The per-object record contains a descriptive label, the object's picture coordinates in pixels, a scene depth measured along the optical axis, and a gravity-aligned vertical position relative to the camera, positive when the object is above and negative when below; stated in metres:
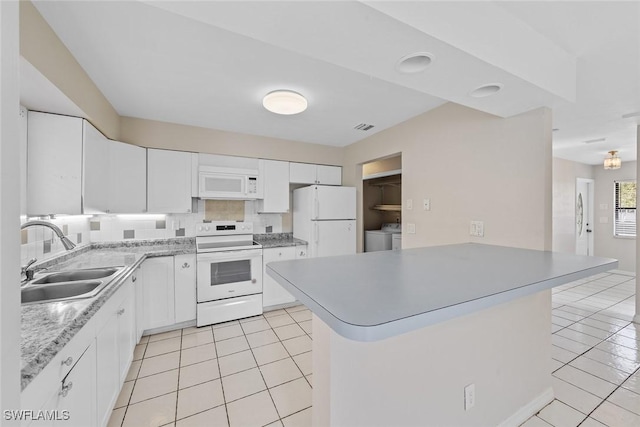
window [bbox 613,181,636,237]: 5.21 +0.07
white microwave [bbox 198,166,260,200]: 3.21 +0.39
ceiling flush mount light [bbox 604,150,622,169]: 4.23 +0.83
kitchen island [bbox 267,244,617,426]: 0.84 -0.59
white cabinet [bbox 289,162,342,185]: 3.85 +0.61
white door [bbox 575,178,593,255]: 5.60 -0.08
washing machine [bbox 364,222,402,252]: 4.68 -0.49
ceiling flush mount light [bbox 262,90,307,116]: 2.28 +1.01
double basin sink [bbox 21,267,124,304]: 1.55 -0.47
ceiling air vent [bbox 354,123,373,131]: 3.22 +1.10
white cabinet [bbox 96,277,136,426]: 1.45 -0.89
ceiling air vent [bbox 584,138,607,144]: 3.69 +1.06
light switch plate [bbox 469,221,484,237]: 2.19 -0.14
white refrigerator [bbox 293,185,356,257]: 3.64 -0.09
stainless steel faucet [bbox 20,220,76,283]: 1.49 -0.19
